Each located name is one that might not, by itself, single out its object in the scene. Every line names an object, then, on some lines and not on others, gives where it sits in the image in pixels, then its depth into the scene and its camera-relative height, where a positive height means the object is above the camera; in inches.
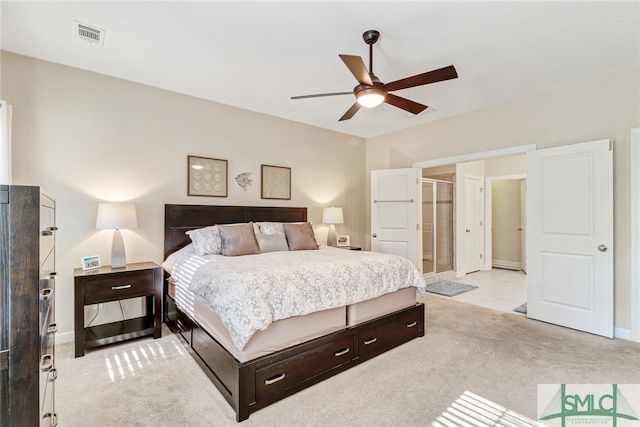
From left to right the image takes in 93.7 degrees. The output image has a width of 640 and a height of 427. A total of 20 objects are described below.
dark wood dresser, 35.5 -11.1
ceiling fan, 86.4 +41.5
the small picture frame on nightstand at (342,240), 200.2 -18.4
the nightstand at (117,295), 106.7 -31.2
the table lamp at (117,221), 117.0 -3.2
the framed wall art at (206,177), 150.7 +18.8
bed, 78.2 -40.2
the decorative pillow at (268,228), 147.0 -7.5
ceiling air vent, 97.7 +60.2
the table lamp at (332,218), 194.9 -3.3
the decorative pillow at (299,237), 145.7 -11.9
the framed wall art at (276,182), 176.9 +18.6
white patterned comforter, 77.9 -21.6
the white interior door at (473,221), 251.6 -6.7
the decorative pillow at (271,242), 136.7 -13.7
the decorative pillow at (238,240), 125.4 -11.8
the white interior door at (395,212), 195.3 +0.7
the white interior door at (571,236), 124.6 -10.2
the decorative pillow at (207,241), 124.9 -11.9
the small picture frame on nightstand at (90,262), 115.1 -19.3
